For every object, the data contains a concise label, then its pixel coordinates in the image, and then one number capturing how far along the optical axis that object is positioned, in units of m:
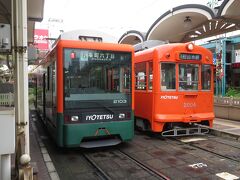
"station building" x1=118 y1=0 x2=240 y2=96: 13.42
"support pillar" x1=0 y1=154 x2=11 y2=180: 4.28
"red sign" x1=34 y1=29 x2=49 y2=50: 31.53
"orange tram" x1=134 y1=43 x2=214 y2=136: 8.73
